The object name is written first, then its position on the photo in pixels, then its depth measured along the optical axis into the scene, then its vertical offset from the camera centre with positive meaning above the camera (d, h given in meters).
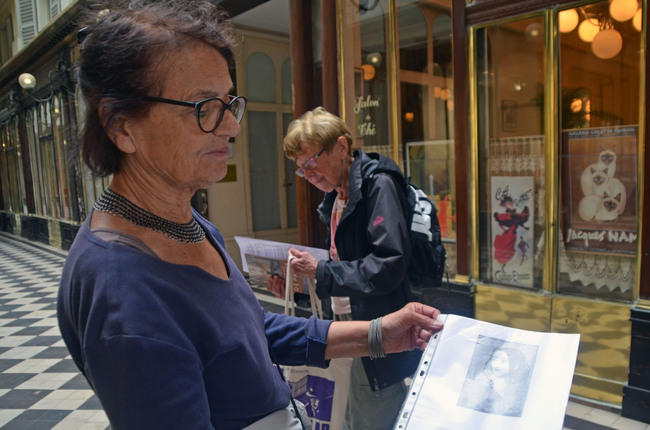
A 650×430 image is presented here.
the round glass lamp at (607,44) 3.38 +0.81
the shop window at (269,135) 8.04 +0.65
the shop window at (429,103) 4.36 +0.58
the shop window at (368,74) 4.88 +0.97
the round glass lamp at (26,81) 10.88 +2.34
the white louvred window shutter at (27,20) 12.96 +4.50
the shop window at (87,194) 10.77 -0.33
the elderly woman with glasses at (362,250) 2.12 -0.39
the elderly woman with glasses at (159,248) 0.84 -0.14
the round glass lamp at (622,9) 3.24 +1.00
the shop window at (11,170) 16.33 +0.50
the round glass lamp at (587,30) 3.46 +0.92
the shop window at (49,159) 12.45 +0.65
